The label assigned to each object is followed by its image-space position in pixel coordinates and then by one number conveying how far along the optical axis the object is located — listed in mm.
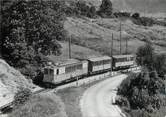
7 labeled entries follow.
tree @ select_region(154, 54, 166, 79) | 56281
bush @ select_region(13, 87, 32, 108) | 34562
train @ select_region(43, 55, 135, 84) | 45812
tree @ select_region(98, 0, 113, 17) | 159625
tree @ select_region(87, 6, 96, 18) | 145750
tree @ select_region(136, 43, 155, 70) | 59031
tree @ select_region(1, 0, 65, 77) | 51406
